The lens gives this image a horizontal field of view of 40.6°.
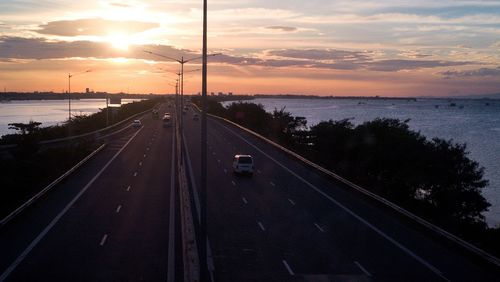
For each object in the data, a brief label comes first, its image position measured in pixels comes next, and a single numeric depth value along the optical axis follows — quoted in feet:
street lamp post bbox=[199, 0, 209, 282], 55.88
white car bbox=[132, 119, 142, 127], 339.94
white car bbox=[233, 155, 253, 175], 143.64
